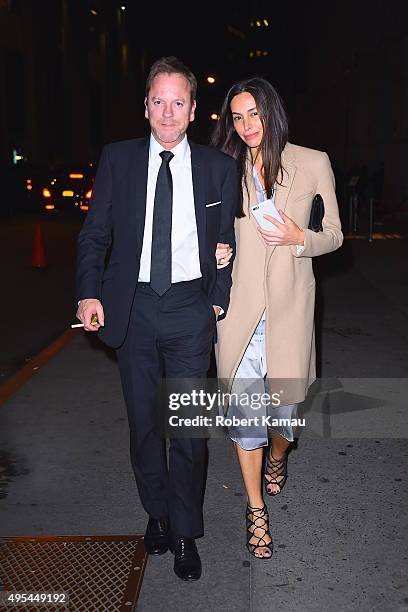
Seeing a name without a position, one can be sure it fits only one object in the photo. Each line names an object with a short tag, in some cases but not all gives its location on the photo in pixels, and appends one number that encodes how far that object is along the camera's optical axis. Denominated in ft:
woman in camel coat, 11.04
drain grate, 10.21
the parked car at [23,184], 86.74
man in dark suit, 10.08
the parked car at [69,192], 85.81
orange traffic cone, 44.37
